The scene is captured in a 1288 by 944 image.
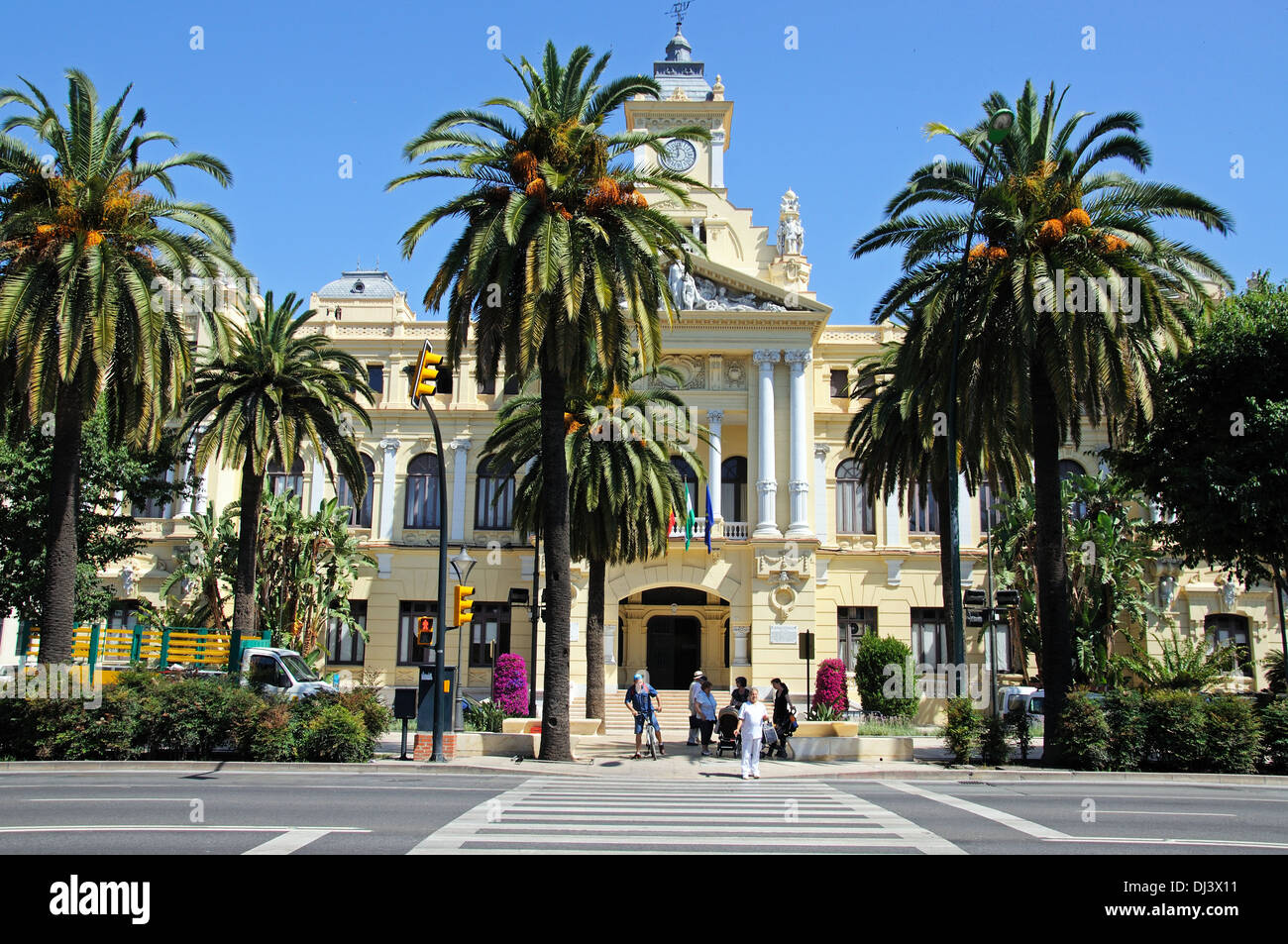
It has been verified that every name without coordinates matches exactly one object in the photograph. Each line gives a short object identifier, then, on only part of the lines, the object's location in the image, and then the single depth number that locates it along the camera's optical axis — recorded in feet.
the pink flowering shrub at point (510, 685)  98.48
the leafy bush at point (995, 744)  68.08
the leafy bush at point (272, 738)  63.67
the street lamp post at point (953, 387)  65.92
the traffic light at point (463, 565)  82.58
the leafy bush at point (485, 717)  85.76
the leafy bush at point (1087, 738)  64.75
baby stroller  76.95
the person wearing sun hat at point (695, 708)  81.61
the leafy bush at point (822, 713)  91.40
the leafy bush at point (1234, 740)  64.49
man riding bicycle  74.02
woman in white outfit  62.03
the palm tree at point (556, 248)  67.31
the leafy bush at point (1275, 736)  64.90
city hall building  128.16
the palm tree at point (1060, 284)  67.31
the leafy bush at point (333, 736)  64.80
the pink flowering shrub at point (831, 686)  97.91
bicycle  73.93
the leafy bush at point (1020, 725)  70.13
